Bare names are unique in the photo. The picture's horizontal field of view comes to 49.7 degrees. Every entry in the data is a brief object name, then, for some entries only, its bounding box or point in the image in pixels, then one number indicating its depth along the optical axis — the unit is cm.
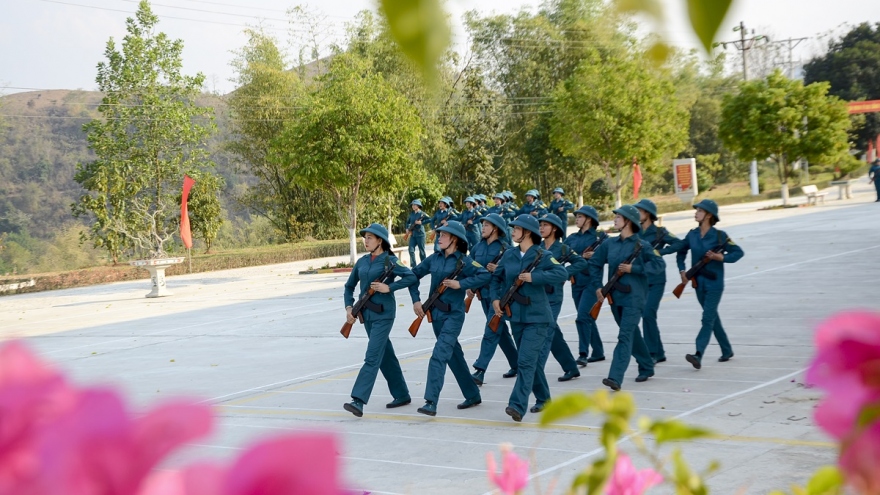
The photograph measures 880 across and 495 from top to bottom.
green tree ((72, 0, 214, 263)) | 3462
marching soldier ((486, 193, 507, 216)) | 2372
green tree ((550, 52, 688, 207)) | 3575
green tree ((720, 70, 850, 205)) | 3535
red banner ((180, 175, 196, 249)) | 2886
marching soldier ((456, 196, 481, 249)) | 2392
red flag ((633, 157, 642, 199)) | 3840
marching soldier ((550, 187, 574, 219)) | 2350
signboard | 3816
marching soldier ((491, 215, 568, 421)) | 791
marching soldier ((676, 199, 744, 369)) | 940
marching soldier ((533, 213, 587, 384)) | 937
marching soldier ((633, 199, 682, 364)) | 984
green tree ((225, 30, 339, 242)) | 4347
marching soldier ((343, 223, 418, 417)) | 841
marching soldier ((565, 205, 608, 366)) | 1020
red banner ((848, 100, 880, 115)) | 4588
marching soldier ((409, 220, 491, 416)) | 844
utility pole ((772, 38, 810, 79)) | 5308
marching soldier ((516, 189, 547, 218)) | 2255
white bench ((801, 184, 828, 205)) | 3727
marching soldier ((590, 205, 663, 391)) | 865
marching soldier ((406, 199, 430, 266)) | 2541
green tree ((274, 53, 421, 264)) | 2686
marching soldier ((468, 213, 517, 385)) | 951
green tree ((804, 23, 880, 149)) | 5444
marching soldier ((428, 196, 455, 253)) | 2497
